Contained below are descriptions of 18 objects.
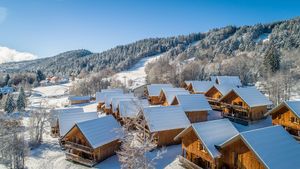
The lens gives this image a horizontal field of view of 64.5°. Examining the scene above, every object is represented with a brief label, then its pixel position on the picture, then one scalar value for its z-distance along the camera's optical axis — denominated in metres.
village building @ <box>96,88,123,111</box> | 59.03
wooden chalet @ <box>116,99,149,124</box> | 38.89
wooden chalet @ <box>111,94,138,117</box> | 44.64
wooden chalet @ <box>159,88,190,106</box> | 44.10
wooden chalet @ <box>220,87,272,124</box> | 38.38
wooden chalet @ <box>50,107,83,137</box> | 43.05
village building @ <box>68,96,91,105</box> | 76.56
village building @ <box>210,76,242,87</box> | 58.64
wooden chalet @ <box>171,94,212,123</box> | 37.19
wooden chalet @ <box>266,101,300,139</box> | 28.91
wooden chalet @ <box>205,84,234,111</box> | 46.50
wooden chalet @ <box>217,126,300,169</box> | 17.23
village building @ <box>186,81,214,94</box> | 53.03
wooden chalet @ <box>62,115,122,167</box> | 27.70
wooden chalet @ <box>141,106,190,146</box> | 30.16
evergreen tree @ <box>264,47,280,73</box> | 73.05
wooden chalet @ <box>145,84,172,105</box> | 54.72
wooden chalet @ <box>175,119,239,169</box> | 21.91
